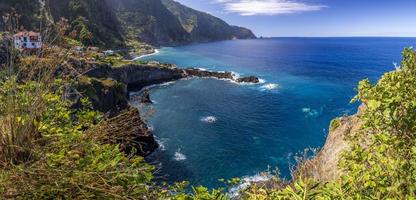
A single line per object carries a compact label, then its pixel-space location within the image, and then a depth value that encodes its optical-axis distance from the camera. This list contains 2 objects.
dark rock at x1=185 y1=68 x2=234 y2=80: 108.69
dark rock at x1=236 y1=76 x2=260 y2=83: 100.81
